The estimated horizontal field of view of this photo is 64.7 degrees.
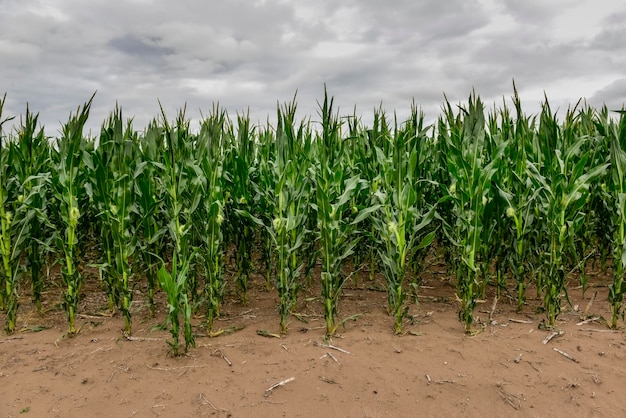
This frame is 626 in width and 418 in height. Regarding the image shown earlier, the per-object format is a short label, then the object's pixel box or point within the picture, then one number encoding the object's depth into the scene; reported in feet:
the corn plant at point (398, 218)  12.82
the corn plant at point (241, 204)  15.92
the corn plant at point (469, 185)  12.98
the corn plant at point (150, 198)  14.32
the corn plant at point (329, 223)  12.55
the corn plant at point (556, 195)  13.10
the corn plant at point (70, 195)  13.42
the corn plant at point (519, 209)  14.57
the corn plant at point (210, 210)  12.98
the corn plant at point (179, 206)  11.61
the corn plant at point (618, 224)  13.10
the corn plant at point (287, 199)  12.99
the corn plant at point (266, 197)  14.99
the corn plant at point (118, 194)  13.23
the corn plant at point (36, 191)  15.08
